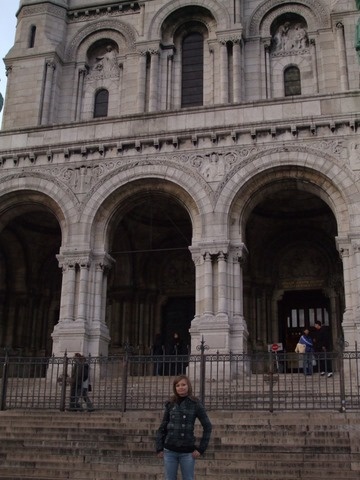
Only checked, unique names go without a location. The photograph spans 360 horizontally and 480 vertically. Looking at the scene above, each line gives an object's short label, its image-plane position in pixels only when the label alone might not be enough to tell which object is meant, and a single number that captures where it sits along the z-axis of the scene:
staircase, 10.69
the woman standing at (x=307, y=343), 18.07
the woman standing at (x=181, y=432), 7.68
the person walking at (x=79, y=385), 14.35
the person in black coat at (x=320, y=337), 19.03
